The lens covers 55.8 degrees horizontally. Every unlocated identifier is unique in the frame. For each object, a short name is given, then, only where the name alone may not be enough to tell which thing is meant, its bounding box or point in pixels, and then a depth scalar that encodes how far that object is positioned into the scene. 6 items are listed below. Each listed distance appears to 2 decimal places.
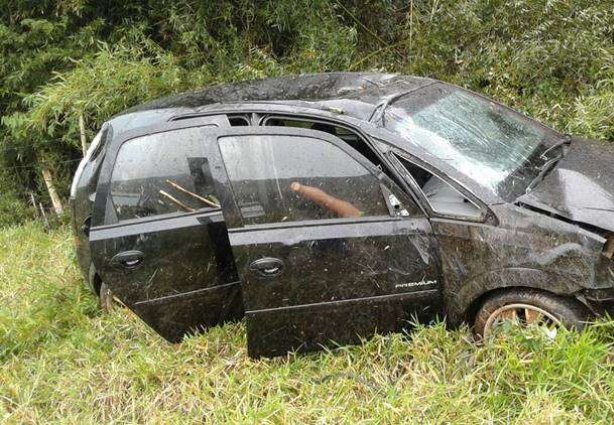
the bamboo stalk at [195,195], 3.21
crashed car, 2.66
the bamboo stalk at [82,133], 5.91
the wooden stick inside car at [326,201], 2.90
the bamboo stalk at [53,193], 7.47
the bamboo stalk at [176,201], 3.22
